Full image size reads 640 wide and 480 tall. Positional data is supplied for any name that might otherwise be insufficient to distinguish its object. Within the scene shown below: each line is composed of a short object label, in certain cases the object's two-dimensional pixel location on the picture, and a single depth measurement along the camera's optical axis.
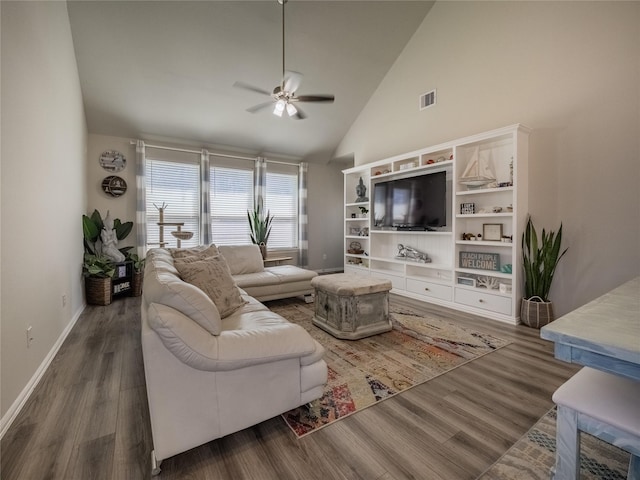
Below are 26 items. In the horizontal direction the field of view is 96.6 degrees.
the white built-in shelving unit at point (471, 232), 3.26
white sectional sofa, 1.25
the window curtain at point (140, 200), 4.84
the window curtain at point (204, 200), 5.41
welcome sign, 3.60
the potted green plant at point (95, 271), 3.85
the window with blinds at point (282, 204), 6.32
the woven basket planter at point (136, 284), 4.40
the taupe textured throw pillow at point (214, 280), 2.12
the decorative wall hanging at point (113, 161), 4.70
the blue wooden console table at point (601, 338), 0.82
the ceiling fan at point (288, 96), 3.00
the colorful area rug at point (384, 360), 1.74
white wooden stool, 0.91
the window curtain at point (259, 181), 6.01
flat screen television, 4.08
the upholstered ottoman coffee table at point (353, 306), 2.77
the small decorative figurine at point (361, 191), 5.63
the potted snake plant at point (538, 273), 3.02
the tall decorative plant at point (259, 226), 5.82
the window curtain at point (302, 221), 6.47
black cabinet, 4.19
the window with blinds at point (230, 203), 5.67
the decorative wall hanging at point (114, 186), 4.68
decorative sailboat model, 3.59
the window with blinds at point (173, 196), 5.10
